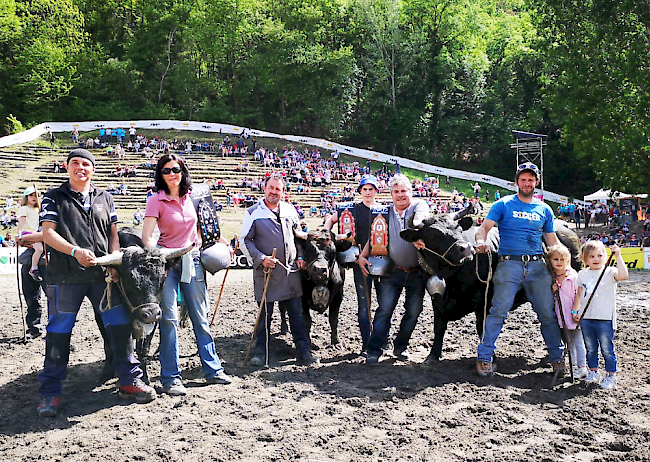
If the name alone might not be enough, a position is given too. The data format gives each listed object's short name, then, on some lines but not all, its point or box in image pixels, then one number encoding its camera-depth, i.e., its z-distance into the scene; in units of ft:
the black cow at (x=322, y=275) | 23.92
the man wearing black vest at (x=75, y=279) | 17.58
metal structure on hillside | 128.48
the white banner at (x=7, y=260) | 58.44
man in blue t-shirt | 20.44
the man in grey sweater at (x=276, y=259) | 22.99
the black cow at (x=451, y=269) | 21.47
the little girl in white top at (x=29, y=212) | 28.17
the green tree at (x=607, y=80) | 80.18
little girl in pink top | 20.35
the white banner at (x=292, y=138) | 146.51
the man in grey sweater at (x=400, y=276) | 22.44
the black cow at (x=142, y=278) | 17.84
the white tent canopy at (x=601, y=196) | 112.57
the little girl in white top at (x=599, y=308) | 19.33
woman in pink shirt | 19.15
